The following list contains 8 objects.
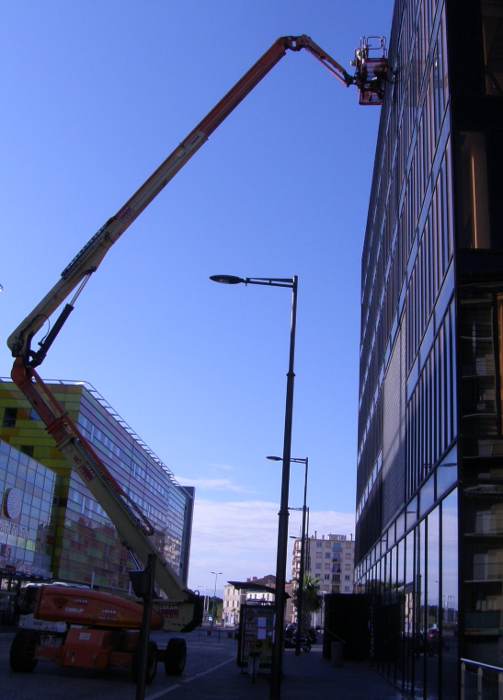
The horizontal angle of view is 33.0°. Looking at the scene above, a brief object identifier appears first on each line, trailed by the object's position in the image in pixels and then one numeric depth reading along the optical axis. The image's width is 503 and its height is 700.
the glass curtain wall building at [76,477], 72.00
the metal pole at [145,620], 10.62
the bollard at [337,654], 34.44
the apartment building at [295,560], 181.88
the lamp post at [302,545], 44.58
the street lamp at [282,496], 16.17
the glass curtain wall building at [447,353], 14.41
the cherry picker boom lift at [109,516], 22.69
